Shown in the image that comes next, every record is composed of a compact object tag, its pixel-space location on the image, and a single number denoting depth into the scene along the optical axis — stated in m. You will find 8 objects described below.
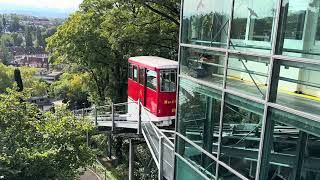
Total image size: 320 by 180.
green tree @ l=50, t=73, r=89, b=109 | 43.67
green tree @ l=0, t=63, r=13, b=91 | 57.03
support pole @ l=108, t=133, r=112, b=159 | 19.94
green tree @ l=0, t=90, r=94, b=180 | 8.48
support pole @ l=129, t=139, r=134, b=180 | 13.30
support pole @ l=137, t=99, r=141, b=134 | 11.10
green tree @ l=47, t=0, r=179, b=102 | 15.44
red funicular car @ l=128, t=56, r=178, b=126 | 10.75
